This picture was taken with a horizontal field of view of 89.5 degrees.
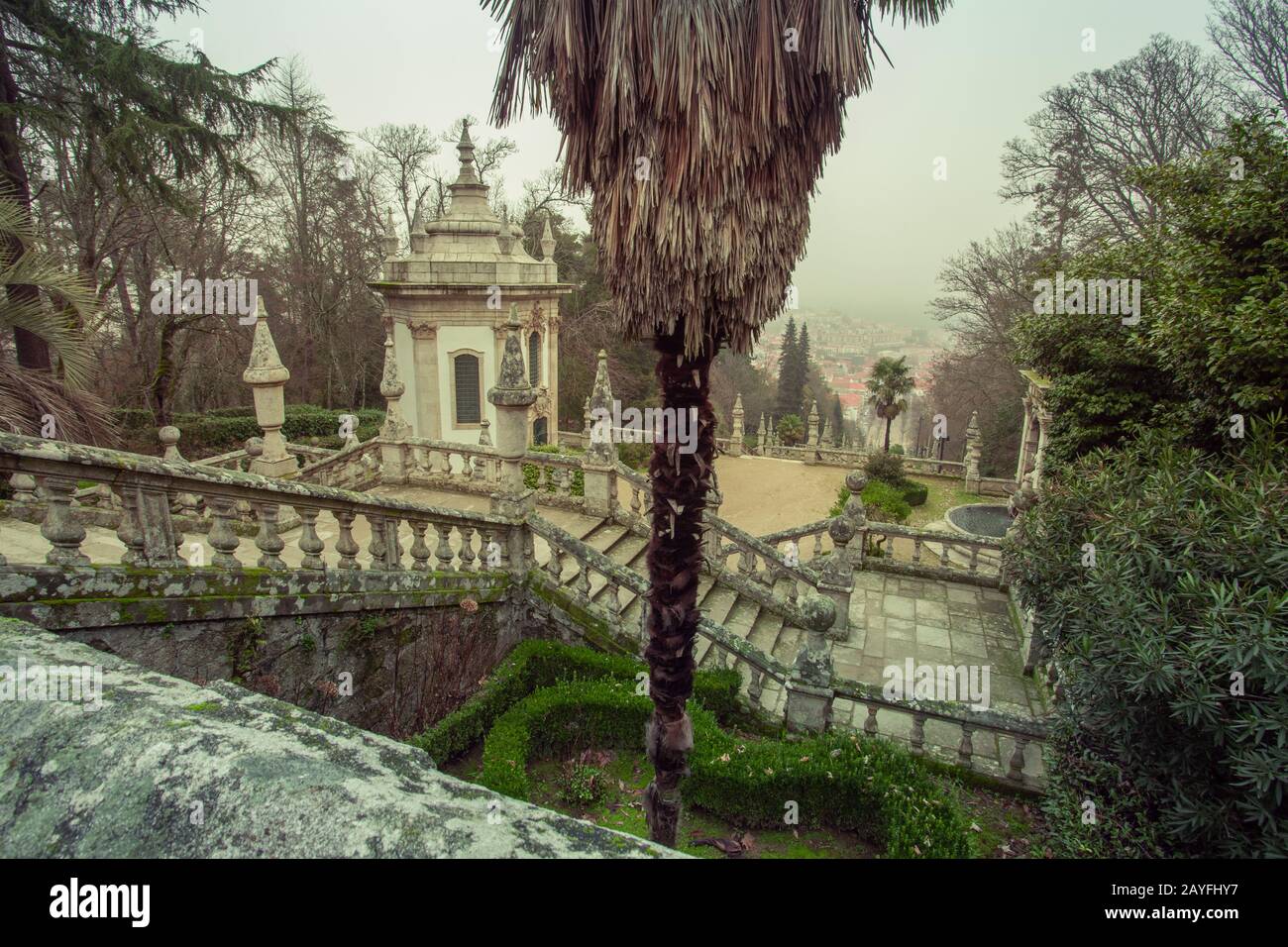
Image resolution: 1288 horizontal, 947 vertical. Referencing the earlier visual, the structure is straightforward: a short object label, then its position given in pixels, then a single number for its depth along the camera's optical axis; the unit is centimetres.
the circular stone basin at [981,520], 1955
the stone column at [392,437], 1405
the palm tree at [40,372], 584
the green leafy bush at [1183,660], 382
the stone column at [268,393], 1091
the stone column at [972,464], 2730
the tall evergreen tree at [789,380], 5844
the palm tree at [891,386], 3394
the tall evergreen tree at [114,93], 1080
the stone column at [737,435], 3167
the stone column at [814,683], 822
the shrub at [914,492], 2489
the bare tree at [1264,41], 1773
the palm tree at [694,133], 425
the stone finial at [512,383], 956
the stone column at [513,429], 948
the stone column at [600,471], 1224
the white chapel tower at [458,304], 1947
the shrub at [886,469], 2580
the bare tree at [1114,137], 2094
